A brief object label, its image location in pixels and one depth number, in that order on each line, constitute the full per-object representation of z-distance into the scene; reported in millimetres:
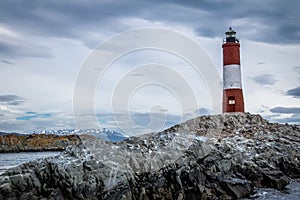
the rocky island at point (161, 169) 21047
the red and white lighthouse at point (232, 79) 36438
